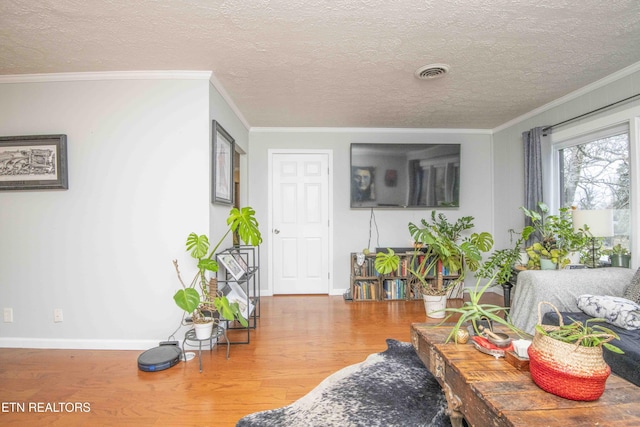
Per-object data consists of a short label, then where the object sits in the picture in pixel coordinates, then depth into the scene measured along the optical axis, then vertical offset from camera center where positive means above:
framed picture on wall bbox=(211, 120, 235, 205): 2.57 +0.54
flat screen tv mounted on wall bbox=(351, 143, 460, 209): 3.92 +0.60
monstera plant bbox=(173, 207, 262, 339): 2.04 -0.53
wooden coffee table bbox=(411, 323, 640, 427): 0.88 -0.62
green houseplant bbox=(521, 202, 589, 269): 2.49 -0.23
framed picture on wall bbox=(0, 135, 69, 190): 2.40 +0.49
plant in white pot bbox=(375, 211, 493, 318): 3.16 -0.46
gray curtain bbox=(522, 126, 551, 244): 3.18 +0.59
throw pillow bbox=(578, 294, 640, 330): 1.69 -0.57
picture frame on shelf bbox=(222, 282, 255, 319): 2.58 -0.73
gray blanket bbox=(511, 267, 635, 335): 2.09 -0.51
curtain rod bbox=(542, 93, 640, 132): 2.36 +0.99
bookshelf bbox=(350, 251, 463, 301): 3.75 -0.86
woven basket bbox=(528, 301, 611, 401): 0.92 -0.51
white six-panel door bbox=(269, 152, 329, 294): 4.05 -0.02
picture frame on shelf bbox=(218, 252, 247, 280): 2.49 -0.41
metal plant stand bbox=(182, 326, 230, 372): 2.21 -0.94
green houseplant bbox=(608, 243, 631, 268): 2.36 -0.34
